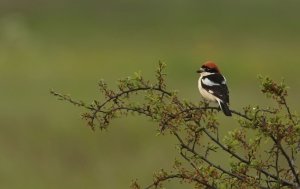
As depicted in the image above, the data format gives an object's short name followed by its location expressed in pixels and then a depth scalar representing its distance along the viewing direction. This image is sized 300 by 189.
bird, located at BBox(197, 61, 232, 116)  14.48
